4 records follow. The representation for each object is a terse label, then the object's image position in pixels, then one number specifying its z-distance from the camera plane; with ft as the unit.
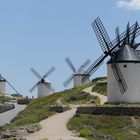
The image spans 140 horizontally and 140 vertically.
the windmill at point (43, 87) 389.39
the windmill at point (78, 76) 386.73
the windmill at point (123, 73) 205.05
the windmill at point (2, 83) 446.19
